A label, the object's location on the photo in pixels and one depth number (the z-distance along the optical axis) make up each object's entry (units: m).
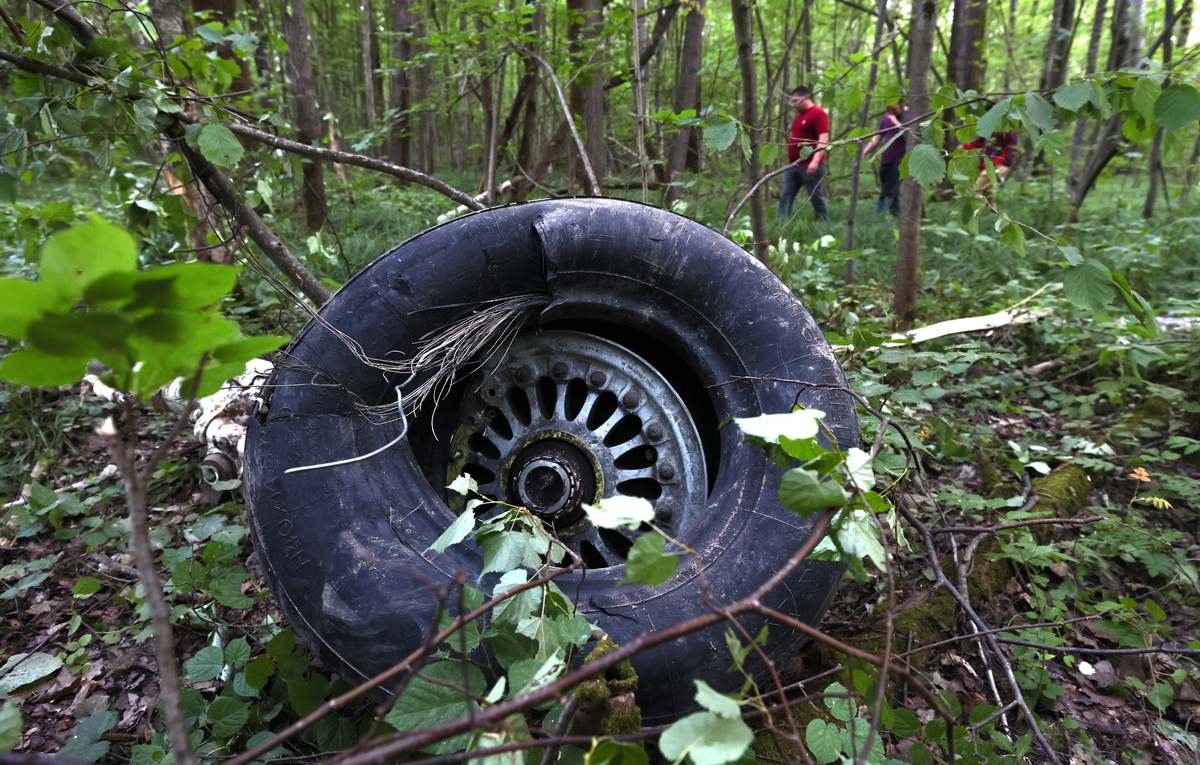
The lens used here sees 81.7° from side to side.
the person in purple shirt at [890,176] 7.07
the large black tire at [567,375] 1.51
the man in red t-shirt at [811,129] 6.41
